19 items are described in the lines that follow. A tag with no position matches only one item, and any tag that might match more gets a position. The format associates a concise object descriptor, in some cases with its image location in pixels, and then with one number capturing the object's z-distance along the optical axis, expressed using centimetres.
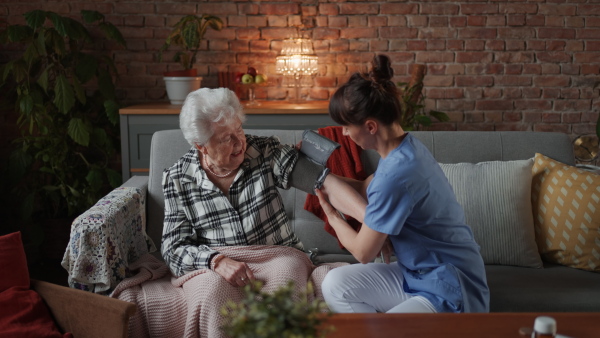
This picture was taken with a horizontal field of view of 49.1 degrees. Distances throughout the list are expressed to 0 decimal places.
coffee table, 151
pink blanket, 196
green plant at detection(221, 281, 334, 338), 101
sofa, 219
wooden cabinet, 382
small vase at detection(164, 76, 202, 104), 400
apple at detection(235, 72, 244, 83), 414
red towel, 258
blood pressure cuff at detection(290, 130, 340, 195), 220
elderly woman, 213
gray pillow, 245
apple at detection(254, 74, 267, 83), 409
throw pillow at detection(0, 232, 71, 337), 186
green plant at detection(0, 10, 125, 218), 376
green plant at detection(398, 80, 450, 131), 399
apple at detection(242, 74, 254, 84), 407
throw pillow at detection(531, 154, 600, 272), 238
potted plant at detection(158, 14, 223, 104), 392
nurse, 179
